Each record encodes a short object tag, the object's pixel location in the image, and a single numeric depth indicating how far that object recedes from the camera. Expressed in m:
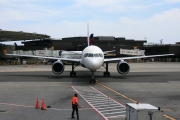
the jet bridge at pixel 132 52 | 113.54
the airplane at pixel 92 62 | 32.41
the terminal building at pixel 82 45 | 110.14
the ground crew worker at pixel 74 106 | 15.29
